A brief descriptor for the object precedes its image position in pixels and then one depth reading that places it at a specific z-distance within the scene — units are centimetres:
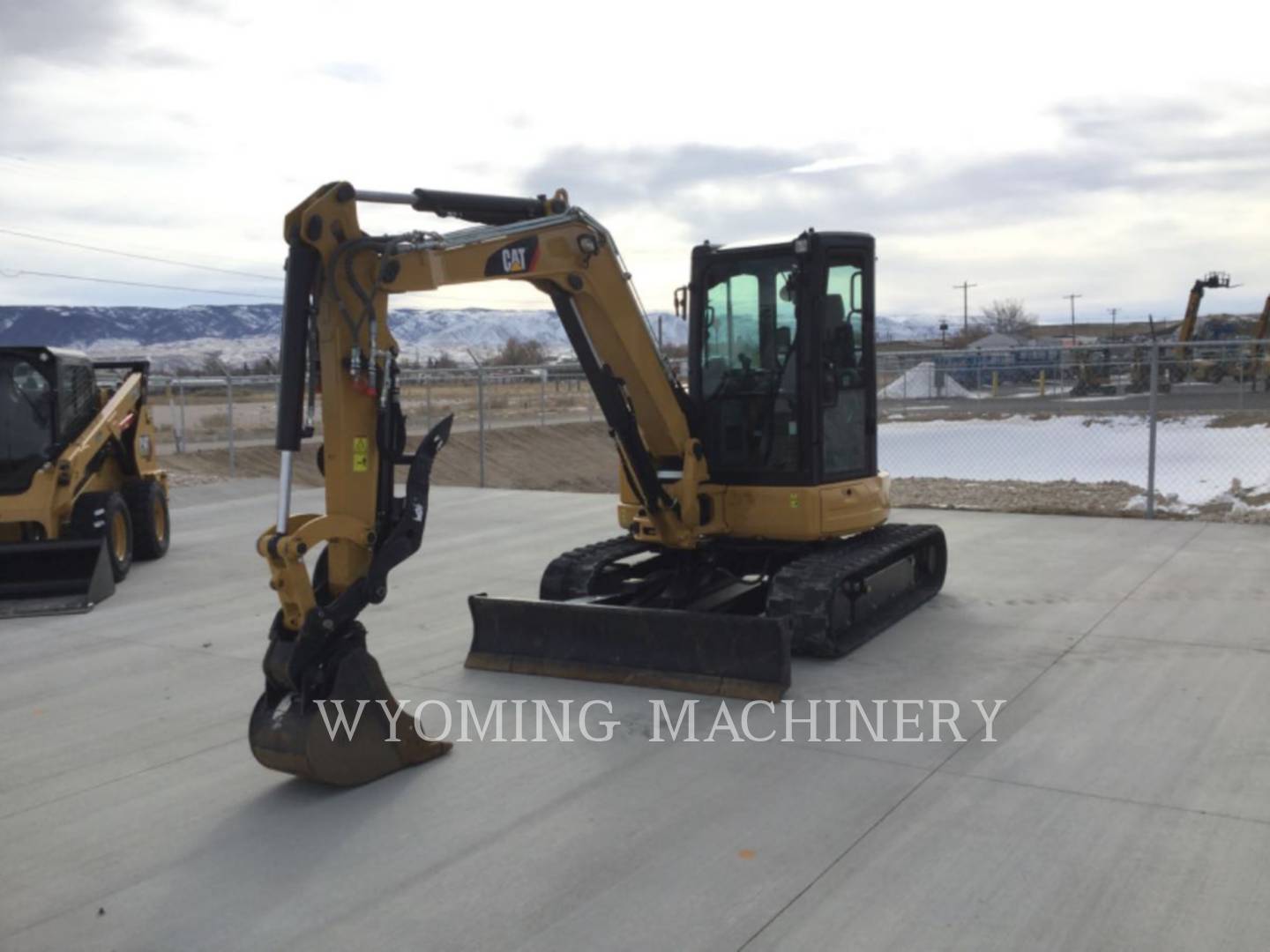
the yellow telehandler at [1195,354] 3897
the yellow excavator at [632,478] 537
